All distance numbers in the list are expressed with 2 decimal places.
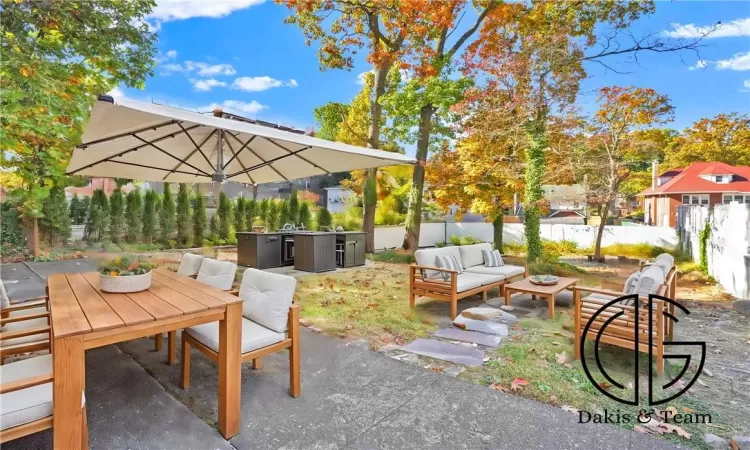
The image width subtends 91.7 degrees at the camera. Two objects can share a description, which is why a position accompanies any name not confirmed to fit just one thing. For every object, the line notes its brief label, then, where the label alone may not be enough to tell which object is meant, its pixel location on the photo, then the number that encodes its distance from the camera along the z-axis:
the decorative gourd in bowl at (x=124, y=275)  2.59
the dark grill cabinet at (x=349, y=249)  9.16
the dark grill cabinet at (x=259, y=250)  8.62
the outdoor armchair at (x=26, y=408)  1.55
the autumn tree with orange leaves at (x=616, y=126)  9.83
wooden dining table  1.67
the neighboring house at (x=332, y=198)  26.92
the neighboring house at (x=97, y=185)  20.25
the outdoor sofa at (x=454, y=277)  4.91
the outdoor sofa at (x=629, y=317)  3.05
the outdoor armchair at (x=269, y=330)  2.52
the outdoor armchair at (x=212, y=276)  3.16
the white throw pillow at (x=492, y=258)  6.57
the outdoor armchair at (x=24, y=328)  2.25
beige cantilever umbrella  3.40
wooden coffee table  4.88
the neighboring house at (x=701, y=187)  20.00
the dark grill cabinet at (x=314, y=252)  8.25
